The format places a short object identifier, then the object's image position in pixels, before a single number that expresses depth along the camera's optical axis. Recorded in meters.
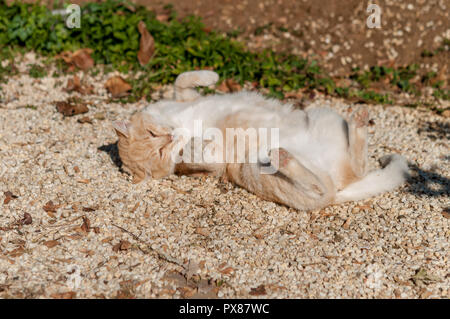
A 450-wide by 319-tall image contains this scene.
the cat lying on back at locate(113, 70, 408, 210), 4.21
